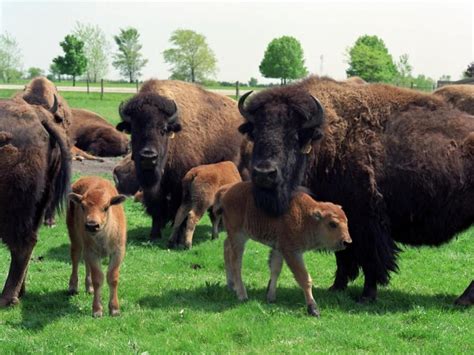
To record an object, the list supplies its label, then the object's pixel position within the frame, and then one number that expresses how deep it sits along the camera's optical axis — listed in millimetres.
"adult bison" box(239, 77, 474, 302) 6871
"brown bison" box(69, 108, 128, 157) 20000
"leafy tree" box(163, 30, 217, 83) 73375
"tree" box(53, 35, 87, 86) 56656
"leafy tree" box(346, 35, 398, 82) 57594
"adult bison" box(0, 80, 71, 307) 6547
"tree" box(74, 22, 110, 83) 69625
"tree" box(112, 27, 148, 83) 78062
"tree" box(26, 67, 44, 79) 103081
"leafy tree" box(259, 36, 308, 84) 79562
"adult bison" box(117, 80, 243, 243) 9891
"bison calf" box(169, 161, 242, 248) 10078
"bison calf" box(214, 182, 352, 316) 6449
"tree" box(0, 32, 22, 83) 66938
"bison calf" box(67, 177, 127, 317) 6020
